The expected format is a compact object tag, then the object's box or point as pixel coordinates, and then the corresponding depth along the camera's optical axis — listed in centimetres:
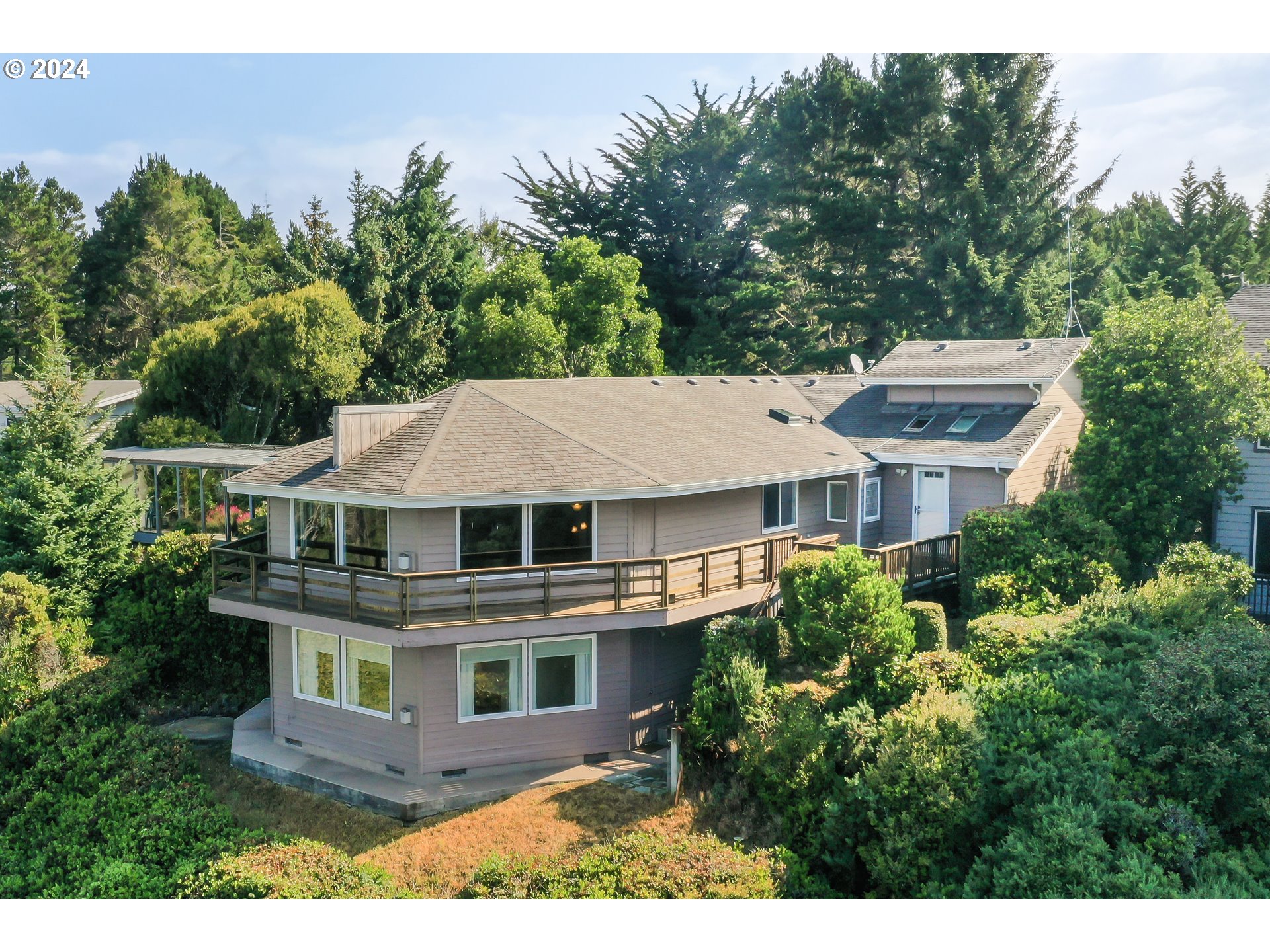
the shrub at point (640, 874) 1198
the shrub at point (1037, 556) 1800
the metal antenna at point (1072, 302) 3675
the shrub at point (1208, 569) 1748
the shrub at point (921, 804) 1210
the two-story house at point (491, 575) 1556
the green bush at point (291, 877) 1251
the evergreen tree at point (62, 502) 2138
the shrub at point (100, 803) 1412
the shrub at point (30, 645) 1859
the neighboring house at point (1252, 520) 2062
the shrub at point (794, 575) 1609
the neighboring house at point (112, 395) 3575
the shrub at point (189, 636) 2062
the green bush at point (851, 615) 1517
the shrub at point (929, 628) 1650
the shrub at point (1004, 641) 1484
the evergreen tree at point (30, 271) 4822
